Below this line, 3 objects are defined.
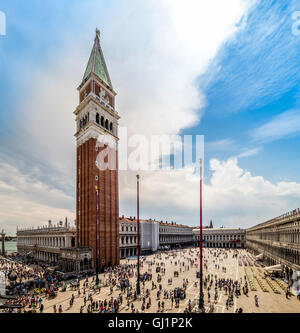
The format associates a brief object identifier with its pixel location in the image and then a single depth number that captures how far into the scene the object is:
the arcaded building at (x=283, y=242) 28.09
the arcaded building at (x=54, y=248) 39.59
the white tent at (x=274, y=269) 34.55
